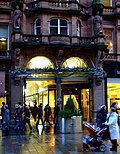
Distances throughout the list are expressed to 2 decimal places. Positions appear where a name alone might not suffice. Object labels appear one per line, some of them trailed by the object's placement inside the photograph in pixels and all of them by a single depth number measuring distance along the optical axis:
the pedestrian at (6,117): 19.31
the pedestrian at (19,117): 20.66
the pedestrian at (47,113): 25.03
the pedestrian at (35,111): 28.33
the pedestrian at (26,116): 21.05
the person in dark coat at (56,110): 22.22
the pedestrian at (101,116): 17.58
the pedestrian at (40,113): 22.16
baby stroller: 12.98
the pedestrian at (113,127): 12.95
